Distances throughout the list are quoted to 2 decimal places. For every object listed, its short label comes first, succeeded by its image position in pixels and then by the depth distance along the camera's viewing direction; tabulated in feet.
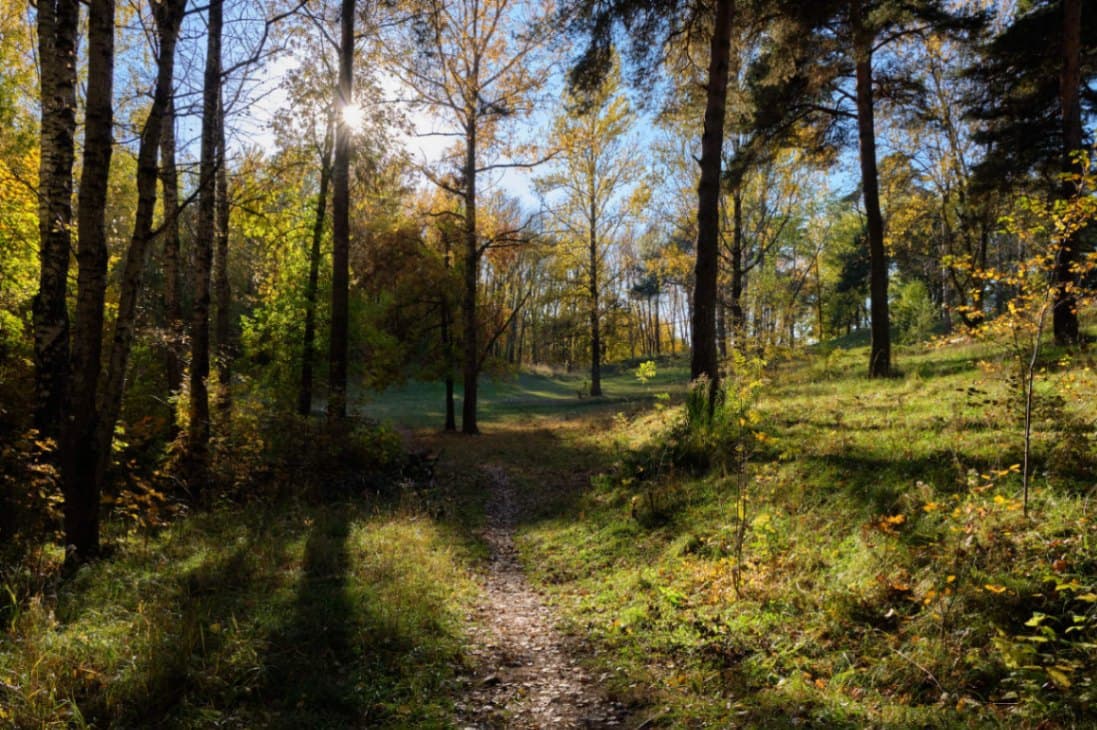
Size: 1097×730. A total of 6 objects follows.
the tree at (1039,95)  35.53
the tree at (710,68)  31.17
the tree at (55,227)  17.94
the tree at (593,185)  78.54
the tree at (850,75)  35.63
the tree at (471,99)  49.78
